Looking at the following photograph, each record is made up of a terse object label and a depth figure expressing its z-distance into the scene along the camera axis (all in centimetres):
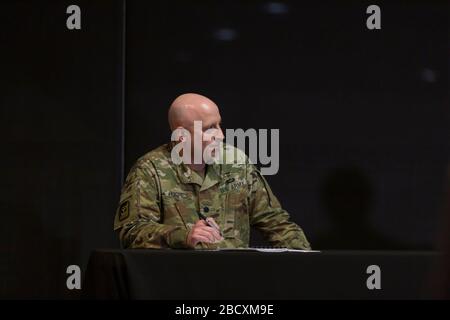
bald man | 618
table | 471
